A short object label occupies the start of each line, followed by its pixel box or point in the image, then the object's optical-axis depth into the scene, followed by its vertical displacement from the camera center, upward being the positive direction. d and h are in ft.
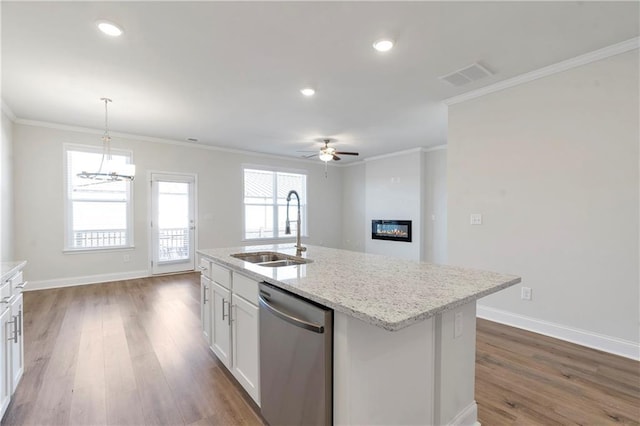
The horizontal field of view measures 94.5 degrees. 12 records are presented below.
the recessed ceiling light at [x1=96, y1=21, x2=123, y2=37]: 7.34 +4.67
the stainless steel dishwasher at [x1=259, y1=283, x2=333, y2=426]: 4.14 -2.34
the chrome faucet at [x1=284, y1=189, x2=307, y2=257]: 8.51 -1.04
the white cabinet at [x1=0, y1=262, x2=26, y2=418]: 5.64 -2.46
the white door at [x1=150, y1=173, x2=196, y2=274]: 18.94 -0.76
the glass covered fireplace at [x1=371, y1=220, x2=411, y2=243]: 22.80 -1.52
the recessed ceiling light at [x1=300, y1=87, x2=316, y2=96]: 11.35 +4.70
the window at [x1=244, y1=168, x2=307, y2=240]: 23.39 +0.85
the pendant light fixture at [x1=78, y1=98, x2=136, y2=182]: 12.05 +1.58
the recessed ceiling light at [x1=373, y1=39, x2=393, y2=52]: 8.12 +4.65
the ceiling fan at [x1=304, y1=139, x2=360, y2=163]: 17.21 +3.35
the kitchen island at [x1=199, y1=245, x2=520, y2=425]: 3.93 -1.88
